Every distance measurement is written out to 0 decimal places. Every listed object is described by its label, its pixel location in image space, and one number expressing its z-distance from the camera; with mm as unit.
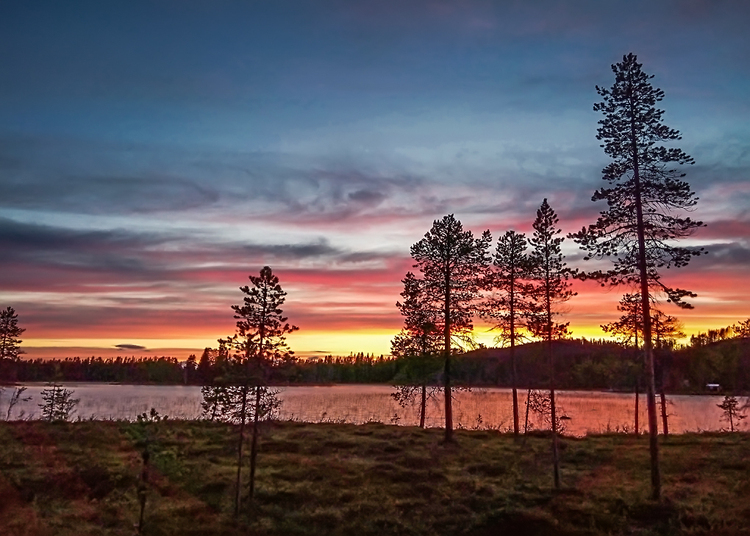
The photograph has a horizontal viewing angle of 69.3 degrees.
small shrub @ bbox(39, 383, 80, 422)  43250
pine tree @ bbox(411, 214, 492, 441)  37188
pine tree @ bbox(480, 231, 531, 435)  37281
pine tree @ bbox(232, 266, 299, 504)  22062
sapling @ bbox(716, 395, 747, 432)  49750
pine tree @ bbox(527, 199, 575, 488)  27688
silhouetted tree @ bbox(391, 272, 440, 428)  38281
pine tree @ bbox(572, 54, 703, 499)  23406
